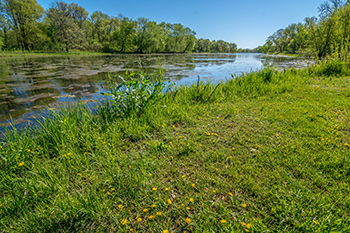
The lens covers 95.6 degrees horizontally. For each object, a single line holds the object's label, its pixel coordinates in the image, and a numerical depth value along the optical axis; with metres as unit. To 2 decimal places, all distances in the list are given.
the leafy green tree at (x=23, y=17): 32.59
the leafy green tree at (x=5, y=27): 32.74
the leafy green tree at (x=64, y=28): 36.28
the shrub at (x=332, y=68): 8.41
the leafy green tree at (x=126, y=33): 49.38
